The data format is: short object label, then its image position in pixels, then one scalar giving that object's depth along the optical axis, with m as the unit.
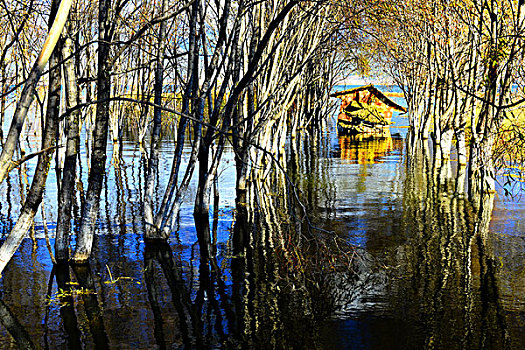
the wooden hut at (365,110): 41.34
